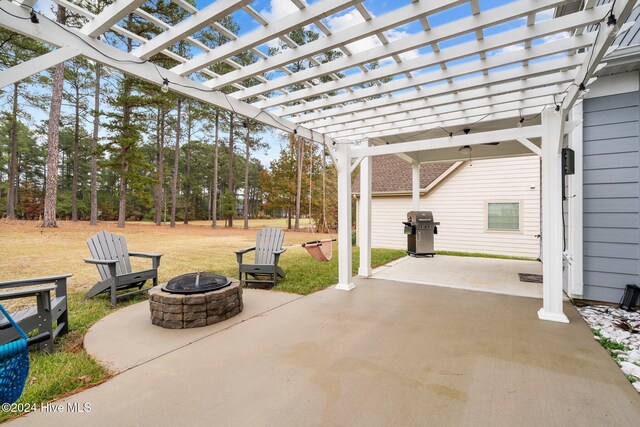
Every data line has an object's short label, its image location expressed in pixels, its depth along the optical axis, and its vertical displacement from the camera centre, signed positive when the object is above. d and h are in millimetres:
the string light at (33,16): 2133 +1445
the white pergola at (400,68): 2252 +1538
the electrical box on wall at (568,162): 3408 +637
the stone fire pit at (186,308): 3035 -984
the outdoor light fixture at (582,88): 2897 +1284
